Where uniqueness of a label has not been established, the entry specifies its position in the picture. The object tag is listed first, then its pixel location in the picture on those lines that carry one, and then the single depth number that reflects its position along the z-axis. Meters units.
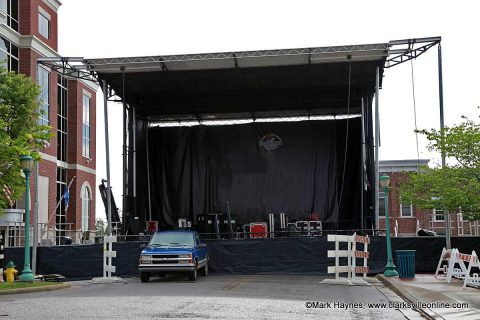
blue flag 35.61
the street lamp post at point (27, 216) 19.05
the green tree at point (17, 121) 20.62
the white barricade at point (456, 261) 17.75
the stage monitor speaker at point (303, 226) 28.51
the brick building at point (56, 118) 36.06
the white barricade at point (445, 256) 20.33
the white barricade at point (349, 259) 19.34
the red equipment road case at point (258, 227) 29.27
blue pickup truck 19.78
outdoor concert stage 29.34
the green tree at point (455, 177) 19.83
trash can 20.52
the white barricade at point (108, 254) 22.22
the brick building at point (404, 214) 51.75
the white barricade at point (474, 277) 16.97
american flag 22.41
